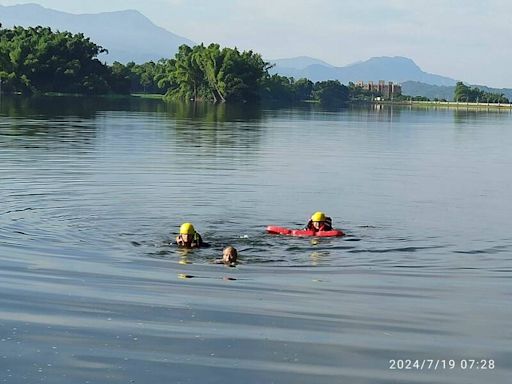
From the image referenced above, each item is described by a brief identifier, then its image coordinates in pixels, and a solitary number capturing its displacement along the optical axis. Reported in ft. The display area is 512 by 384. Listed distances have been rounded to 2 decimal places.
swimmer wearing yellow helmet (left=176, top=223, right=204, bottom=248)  65.26
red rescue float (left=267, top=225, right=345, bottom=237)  71.31
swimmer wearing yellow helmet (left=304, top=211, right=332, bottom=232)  72.18
